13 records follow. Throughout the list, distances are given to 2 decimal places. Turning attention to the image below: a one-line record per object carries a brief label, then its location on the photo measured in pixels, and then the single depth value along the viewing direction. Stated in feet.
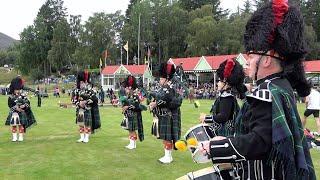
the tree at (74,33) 231.50
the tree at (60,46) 228.63
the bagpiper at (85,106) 37.29
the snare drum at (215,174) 10.54
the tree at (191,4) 239.71
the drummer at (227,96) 18.65
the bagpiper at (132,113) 34.40
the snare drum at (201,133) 13.55
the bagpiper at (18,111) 38.40
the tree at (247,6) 249.14
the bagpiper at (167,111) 27.84
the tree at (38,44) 244.42
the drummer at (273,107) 7.52
